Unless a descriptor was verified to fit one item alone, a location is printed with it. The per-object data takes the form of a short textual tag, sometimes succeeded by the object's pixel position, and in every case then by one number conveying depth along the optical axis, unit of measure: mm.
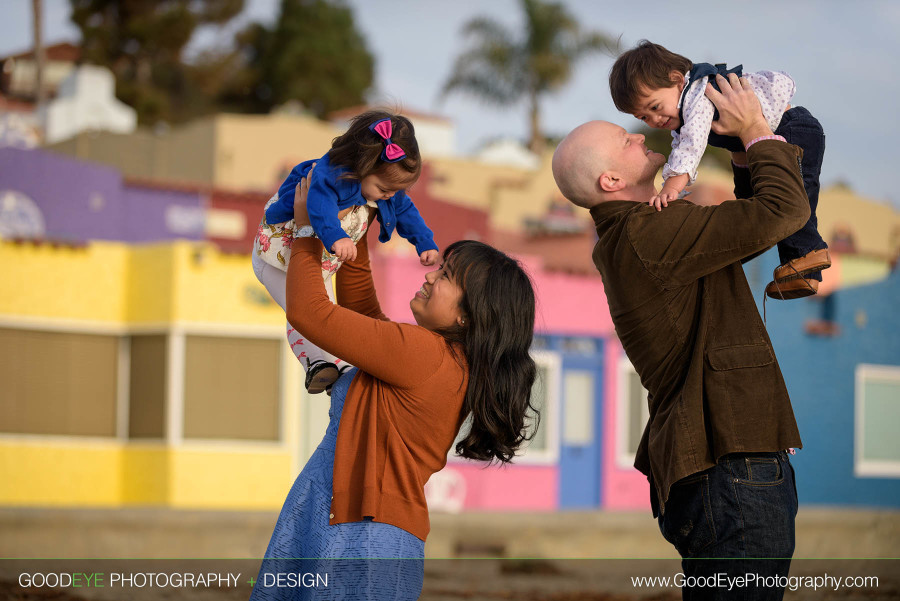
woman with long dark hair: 6047
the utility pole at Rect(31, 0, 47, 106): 57719
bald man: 5859
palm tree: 68312
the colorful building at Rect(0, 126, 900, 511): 30562
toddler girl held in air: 6773
